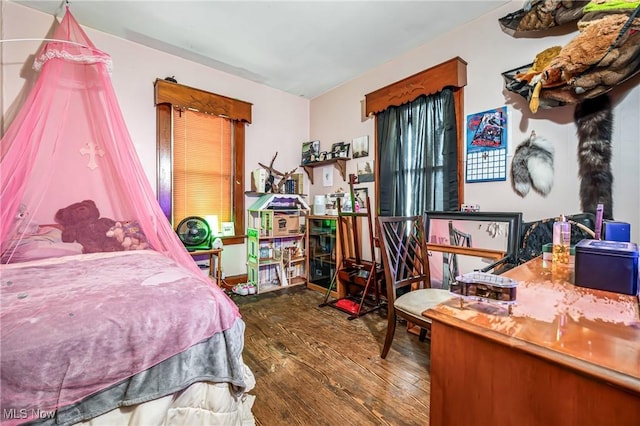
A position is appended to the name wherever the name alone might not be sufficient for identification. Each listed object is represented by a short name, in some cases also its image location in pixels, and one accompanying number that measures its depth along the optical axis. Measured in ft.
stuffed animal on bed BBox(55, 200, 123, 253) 7.25
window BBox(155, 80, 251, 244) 9.96
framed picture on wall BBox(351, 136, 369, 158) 11.14
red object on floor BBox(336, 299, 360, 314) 9.12
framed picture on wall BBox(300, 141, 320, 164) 12.93
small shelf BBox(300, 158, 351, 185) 11.94
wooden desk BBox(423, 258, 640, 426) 1.87
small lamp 11.07
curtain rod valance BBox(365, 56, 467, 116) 8.09
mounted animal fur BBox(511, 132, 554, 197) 6.74
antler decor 12.45
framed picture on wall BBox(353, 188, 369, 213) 11.16
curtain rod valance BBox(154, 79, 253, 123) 9.73
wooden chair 5.78
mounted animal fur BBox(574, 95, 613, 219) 5.89
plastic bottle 4.78
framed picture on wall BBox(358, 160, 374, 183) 11.03
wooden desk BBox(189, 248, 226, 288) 9.84
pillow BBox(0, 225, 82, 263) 6.07
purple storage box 3.28
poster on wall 7.48
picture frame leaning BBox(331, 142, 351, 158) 11.75
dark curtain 8.34
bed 3.22
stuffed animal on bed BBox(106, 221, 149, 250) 7.64
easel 9.07
